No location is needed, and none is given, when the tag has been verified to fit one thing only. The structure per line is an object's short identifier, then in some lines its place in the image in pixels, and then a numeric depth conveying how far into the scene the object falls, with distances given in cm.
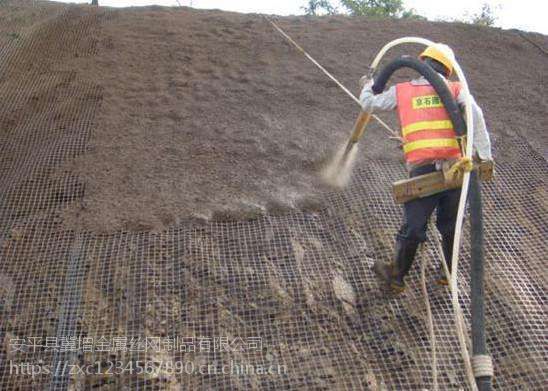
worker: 280
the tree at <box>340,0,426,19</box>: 1288
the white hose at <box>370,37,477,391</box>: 219
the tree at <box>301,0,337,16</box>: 1385
